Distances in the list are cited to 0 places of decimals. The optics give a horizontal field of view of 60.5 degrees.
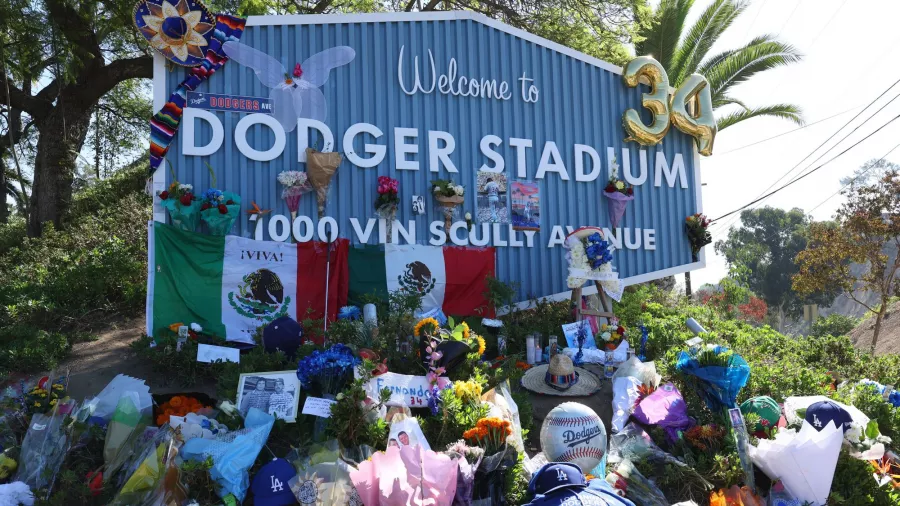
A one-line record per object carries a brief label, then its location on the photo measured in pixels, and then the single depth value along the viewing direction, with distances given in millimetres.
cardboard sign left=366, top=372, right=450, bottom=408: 6724
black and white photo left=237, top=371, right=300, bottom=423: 6695
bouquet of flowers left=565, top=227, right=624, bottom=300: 10375
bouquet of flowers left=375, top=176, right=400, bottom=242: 10945
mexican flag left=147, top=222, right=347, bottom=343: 9578
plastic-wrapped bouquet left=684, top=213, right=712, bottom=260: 13055
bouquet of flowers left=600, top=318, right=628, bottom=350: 9641
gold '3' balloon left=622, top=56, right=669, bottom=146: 12766
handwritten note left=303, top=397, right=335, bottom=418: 6339
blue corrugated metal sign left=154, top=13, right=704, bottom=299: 10672
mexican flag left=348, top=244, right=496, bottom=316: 10609
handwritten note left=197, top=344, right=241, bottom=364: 8195
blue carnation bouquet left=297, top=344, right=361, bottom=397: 6605
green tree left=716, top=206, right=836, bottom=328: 38903
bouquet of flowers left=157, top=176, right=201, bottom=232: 9906
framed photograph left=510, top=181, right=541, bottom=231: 11867
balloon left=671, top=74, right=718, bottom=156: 13023
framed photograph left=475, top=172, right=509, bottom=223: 11695
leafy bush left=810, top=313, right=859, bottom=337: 24453
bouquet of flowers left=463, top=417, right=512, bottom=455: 6004
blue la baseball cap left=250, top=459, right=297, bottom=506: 5430
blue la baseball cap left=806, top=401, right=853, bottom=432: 6676
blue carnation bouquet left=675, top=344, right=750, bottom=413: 6906
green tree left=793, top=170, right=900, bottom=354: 14422
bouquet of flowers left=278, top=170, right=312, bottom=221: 10562
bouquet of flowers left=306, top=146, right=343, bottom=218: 10625
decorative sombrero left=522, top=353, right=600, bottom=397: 8352
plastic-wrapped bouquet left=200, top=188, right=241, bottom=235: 9938
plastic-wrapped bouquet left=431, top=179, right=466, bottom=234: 11219
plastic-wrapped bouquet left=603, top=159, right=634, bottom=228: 12383
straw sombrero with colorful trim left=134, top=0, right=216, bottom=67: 10273
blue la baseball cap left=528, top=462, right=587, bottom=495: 4449
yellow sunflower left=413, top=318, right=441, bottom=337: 7547
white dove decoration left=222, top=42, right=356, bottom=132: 10772
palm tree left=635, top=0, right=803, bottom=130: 17078
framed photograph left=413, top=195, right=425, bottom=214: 11227
